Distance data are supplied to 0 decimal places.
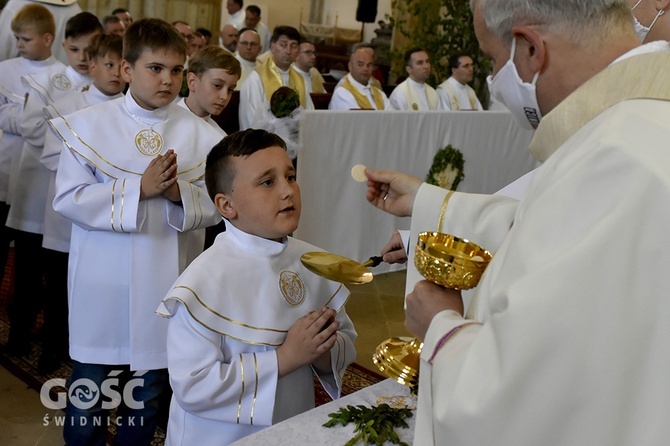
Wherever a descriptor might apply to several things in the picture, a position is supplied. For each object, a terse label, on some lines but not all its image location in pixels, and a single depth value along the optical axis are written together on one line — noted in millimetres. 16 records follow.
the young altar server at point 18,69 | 4305
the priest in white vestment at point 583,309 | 1144
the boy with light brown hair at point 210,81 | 3549
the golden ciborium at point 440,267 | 1437
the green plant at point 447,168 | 6113
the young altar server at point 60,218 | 3574
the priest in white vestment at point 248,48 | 8633
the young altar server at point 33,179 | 3961
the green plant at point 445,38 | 10414
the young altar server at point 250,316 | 2037
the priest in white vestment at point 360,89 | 7679
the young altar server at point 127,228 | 2799
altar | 5164
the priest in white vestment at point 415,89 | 8398
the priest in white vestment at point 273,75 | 6473
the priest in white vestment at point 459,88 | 9016
